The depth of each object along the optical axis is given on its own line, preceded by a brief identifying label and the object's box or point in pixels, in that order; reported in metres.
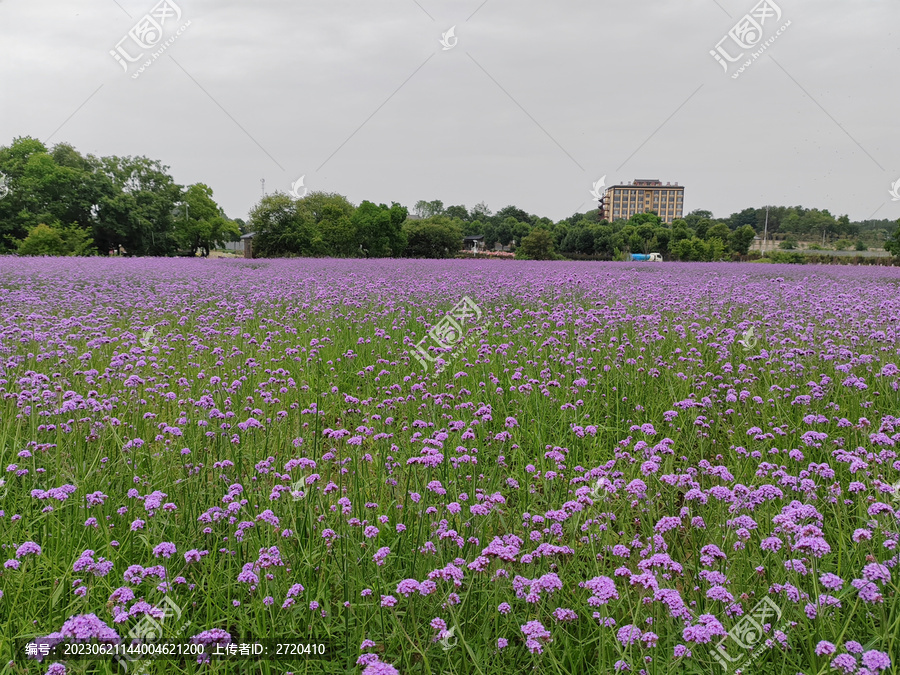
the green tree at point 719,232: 73.69
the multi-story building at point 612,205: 178.38
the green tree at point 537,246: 60.75
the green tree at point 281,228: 53.31
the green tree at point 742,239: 65.81
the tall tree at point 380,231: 55.28
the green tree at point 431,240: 64.62
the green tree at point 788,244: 82.35
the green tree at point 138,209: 46.00
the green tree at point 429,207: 144.12
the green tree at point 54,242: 35.31
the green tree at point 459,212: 141.50
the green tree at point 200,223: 63.36
